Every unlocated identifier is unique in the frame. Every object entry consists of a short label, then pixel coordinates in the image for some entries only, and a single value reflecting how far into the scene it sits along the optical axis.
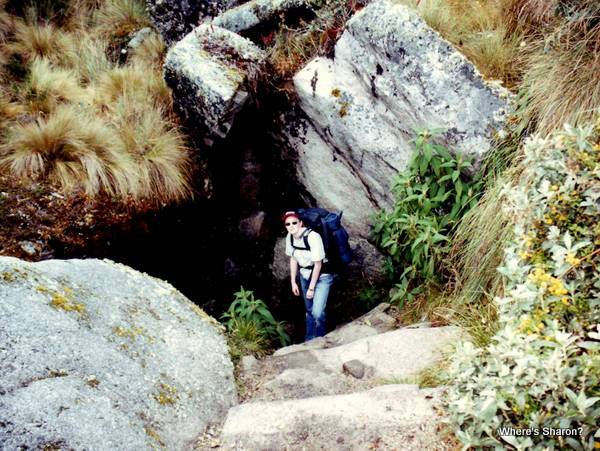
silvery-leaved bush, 2.29
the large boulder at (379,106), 5.44
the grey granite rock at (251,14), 7.20
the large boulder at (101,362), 2.68
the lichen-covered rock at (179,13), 7.79
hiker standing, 5.66
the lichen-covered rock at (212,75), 6.40
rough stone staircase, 2.99
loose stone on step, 4.16
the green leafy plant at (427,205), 5.15
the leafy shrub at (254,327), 4.95
